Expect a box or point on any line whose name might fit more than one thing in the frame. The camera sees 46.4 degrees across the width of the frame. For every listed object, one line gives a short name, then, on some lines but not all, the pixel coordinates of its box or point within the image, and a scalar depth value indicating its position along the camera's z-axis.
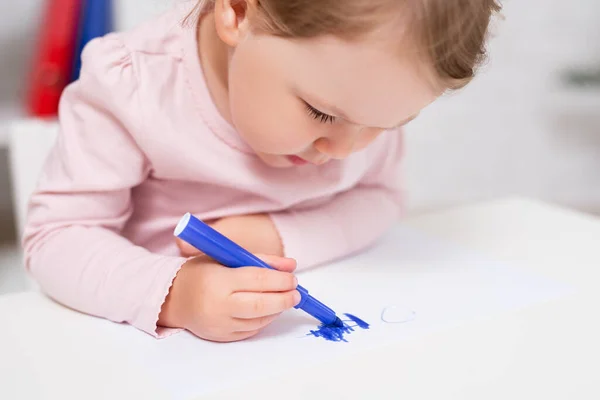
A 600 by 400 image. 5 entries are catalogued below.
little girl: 0.44
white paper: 0.43
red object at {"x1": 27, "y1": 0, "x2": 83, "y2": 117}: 1.07
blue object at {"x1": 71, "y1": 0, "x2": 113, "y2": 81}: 1.08
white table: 0.40
